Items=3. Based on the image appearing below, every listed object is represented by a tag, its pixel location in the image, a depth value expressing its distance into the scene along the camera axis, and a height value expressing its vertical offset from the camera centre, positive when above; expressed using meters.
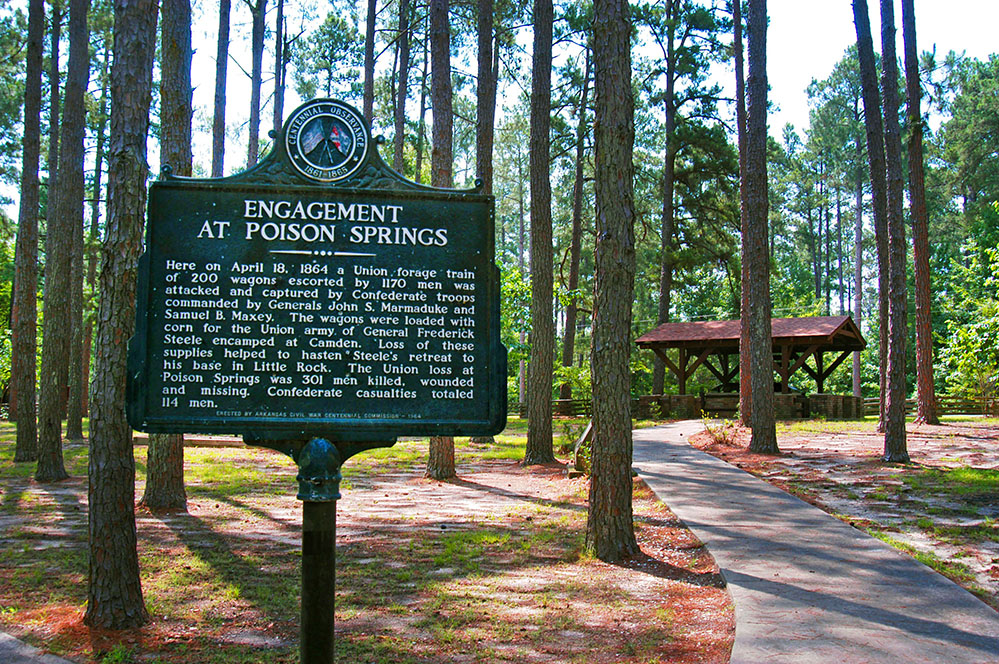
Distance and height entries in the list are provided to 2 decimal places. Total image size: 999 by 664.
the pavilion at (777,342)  24.39 +1.20
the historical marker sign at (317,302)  3.78 +0.37
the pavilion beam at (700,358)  27.39 +0.71
